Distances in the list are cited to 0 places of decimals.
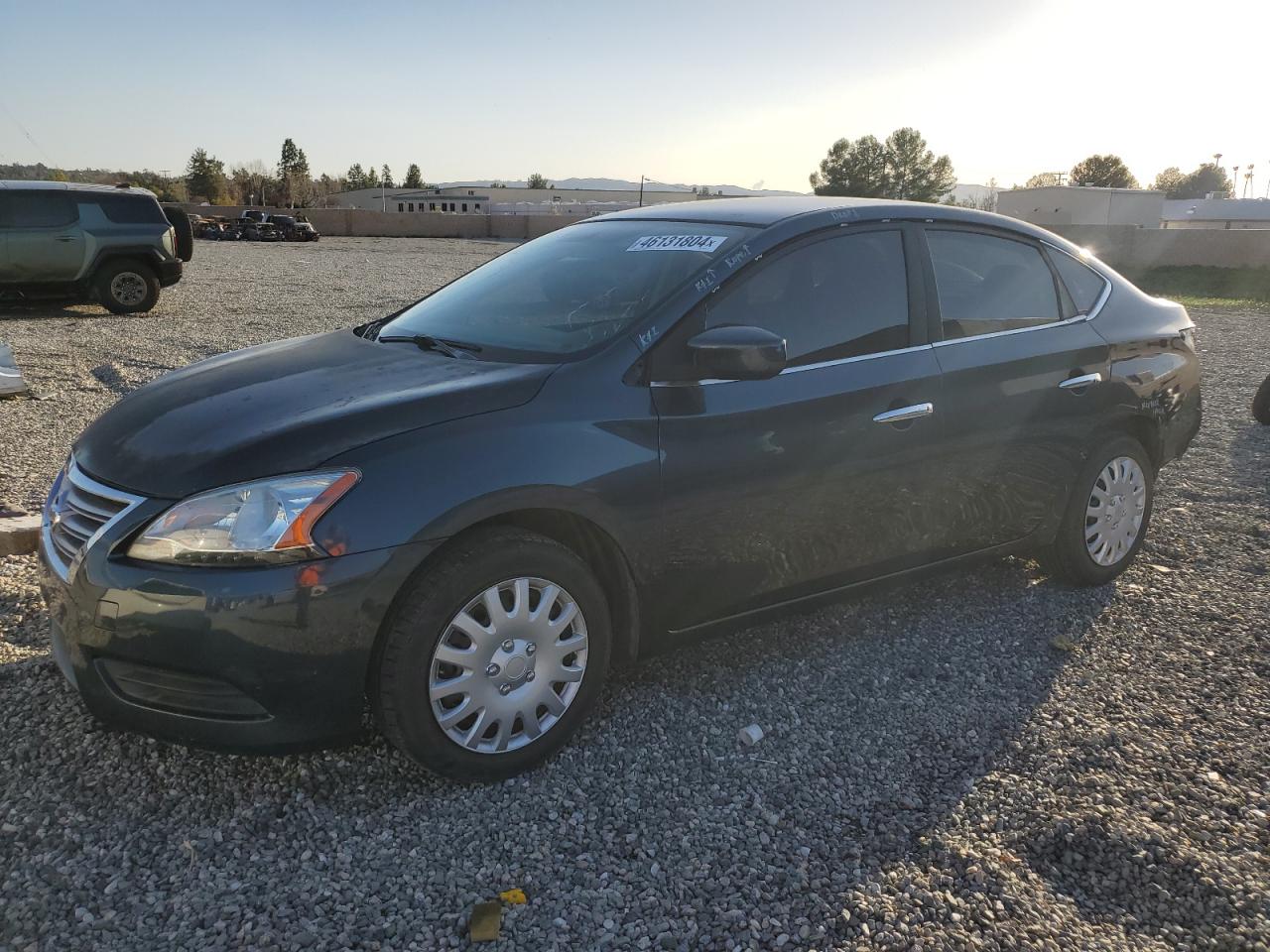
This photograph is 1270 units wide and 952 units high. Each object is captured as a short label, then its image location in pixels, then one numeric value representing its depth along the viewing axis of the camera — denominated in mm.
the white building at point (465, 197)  105188
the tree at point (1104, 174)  107312
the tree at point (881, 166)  114250
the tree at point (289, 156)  130500
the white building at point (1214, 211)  76562
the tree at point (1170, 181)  131500
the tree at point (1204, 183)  127875
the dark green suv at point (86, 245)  13250
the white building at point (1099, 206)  57188
